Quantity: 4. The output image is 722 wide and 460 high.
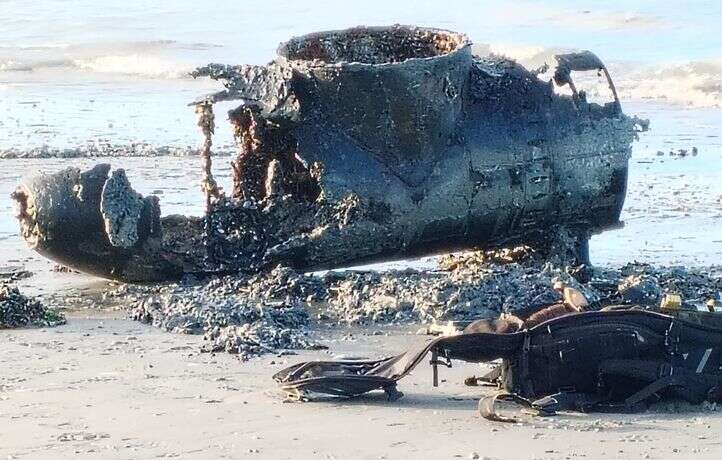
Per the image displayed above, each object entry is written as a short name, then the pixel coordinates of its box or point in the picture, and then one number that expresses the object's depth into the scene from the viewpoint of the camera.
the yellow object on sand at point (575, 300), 10.80
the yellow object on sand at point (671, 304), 10.43
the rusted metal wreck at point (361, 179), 14.15
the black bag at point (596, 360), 9.84
